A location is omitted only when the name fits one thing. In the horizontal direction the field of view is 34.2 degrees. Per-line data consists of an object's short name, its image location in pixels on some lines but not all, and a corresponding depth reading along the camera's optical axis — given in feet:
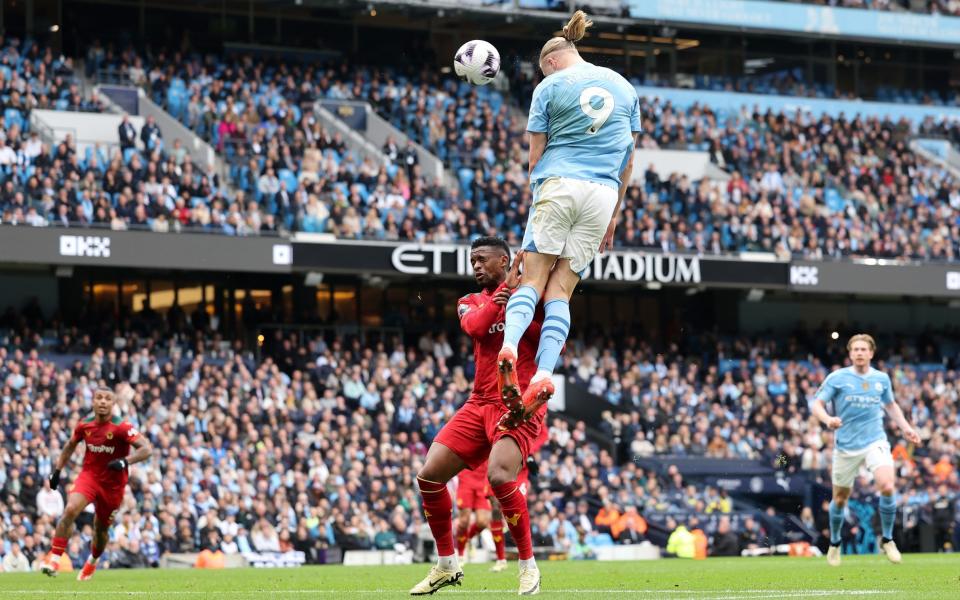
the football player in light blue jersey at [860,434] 55.93
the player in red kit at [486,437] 32.96
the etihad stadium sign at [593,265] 107.04
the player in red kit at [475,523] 59.82
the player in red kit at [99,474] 57.72
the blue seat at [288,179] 110.01
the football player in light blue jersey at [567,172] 32.78
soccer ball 35.24
